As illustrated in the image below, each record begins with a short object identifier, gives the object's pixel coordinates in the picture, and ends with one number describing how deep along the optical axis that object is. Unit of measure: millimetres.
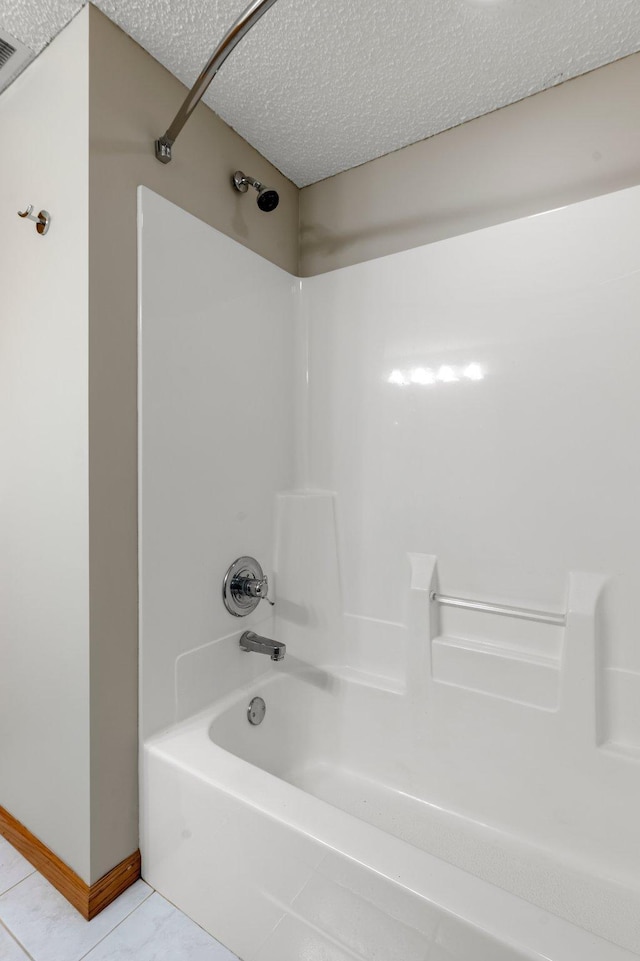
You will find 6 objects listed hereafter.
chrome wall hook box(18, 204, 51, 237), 1269
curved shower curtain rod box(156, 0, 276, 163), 919
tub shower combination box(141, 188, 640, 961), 1204
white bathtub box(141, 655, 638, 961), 811
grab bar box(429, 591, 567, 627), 1389
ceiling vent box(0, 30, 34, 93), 1283
